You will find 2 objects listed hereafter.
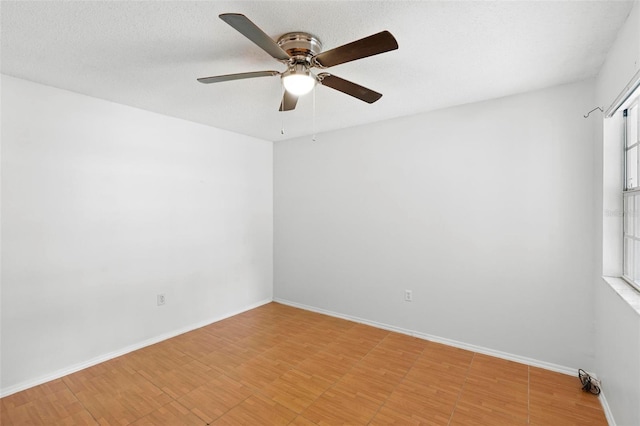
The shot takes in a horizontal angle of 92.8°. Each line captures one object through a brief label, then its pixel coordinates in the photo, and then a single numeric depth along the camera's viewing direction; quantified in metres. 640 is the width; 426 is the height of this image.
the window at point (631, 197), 1.89
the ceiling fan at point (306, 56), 1.43
